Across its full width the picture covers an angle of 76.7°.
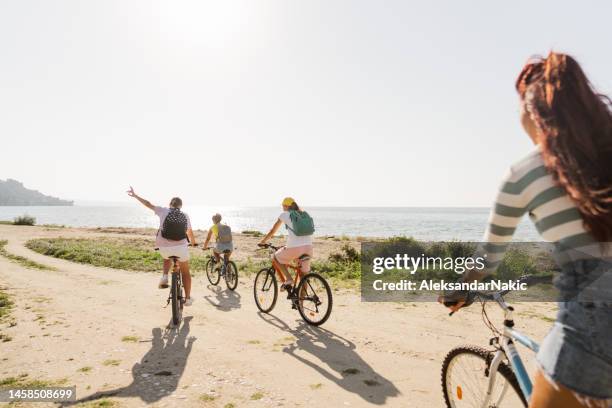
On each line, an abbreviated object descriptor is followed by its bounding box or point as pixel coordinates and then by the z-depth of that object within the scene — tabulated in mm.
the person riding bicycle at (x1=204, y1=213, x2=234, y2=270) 12922
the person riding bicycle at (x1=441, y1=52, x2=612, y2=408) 1769
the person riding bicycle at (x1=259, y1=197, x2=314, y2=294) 8273
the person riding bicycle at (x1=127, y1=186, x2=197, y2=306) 8578
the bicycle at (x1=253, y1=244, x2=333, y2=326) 8312
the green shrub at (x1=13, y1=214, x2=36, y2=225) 49322
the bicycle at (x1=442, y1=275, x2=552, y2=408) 2984
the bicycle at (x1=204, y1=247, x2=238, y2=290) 12656
